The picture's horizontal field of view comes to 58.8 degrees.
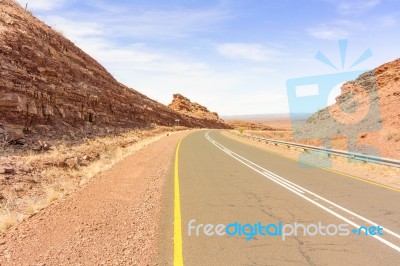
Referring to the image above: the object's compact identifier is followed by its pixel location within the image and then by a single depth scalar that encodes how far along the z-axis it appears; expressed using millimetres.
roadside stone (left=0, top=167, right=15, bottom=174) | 13430
